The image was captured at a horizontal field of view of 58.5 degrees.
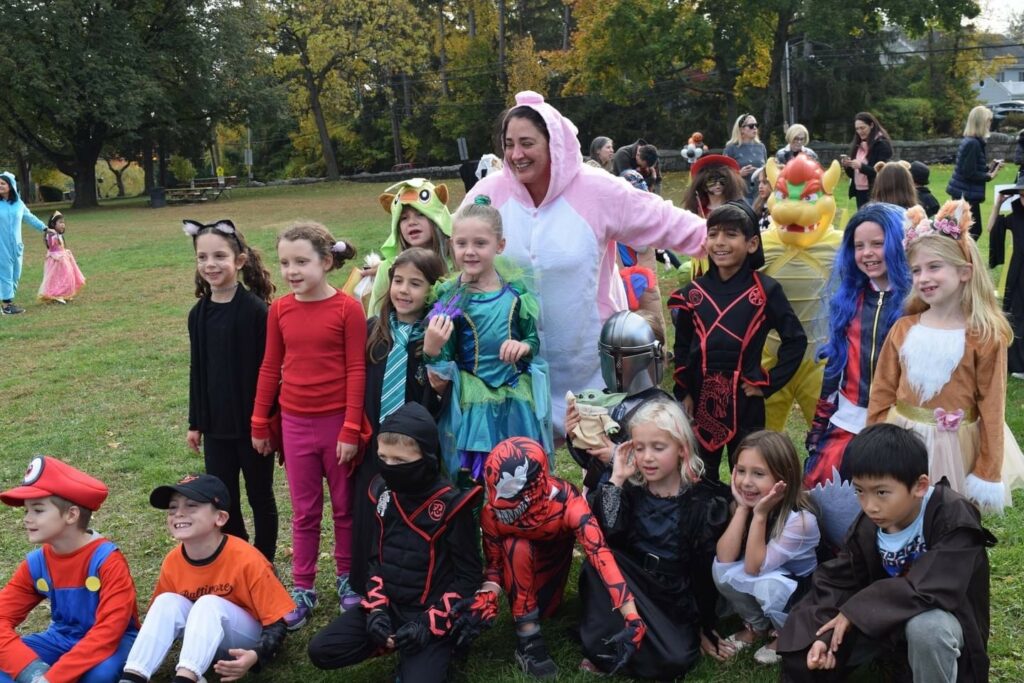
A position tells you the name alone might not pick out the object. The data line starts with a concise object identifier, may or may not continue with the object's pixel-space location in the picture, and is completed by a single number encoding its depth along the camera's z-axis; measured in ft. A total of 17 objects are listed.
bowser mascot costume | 15.67
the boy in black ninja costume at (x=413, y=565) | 11.44
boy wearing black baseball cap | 11.45
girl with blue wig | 12.68
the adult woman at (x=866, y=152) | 37.52
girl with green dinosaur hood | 14.97
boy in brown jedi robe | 9.70
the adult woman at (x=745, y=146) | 40.81
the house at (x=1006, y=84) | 197.06
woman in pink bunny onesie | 13.38
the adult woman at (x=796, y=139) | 38.50
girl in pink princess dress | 43.47
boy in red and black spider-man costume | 11.49
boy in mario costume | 11.54
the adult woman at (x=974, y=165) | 35.19
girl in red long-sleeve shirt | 13.19
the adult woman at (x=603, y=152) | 33.76
